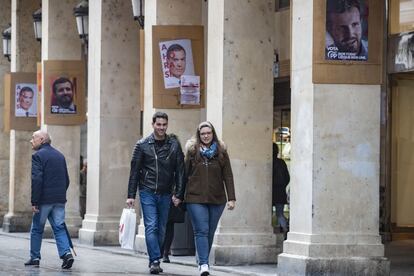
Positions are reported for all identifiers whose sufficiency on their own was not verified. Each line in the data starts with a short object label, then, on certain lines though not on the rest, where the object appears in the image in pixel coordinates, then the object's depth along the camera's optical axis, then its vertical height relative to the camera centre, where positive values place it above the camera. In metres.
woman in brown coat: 14.97 -0.64
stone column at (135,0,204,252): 20.06 +1.11
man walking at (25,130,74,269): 16.61 -0.86
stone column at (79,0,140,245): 22.80 +0.27
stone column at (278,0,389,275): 14.84 -0.54
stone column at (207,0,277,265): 17.44 +0.23
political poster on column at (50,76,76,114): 25.41 +0.72
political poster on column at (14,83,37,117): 28.06 +0.66
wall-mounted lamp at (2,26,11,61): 29.84 +2.06
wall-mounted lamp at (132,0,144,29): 21.02 +2.01
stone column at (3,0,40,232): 28.47 -0.41
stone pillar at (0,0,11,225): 30.70 -0.90
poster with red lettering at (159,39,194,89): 19.61 +1.13
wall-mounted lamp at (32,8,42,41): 26.92 +2.26
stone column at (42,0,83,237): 25.78 +1.52
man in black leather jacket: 15.62 -0.60
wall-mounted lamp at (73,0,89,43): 24.08 +2.12
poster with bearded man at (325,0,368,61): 14.95 +1.22
